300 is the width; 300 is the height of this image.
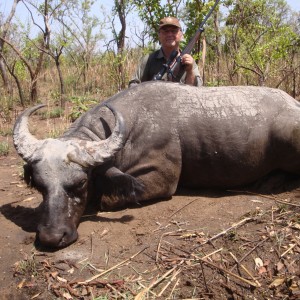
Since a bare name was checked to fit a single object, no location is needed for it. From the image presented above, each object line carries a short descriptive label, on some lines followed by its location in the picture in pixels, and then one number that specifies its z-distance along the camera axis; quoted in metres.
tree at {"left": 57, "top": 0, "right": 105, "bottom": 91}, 13.65
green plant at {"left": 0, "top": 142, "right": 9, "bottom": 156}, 6.45
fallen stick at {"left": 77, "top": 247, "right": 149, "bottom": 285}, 2.80
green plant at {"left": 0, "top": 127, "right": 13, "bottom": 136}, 7.72
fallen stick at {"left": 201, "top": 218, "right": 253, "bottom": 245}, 3.26
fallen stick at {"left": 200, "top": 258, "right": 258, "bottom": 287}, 2.75
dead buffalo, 3.86
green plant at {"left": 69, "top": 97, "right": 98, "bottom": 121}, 7.83
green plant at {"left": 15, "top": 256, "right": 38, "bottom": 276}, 2.96
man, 5.54
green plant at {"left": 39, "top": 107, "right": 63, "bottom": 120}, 8.78
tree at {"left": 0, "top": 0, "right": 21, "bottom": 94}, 10.44
